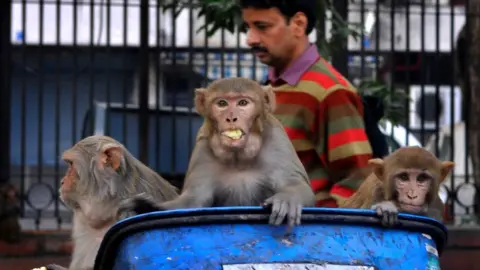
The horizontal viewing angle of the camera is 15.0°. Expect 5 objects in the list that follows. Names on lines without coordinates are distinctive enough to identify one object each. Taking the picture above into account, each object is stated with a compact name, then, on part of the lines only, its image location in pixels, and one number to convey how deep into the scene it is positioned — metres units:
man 7.04
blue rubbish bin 4.38
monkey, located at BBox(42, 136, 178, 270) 6.10
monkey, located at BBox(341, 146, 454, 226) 6.82
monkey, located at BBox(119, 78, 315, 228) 5.90
